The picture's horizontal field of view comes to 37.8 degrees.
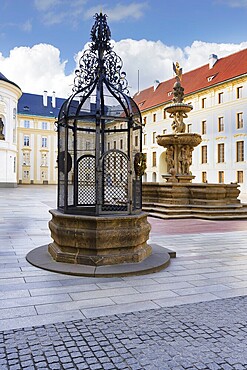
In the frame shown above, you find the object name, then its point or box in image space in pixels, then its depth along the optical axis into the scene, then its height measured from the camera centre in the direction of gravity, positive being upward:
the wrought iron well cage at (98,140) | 5.98 +0.84
